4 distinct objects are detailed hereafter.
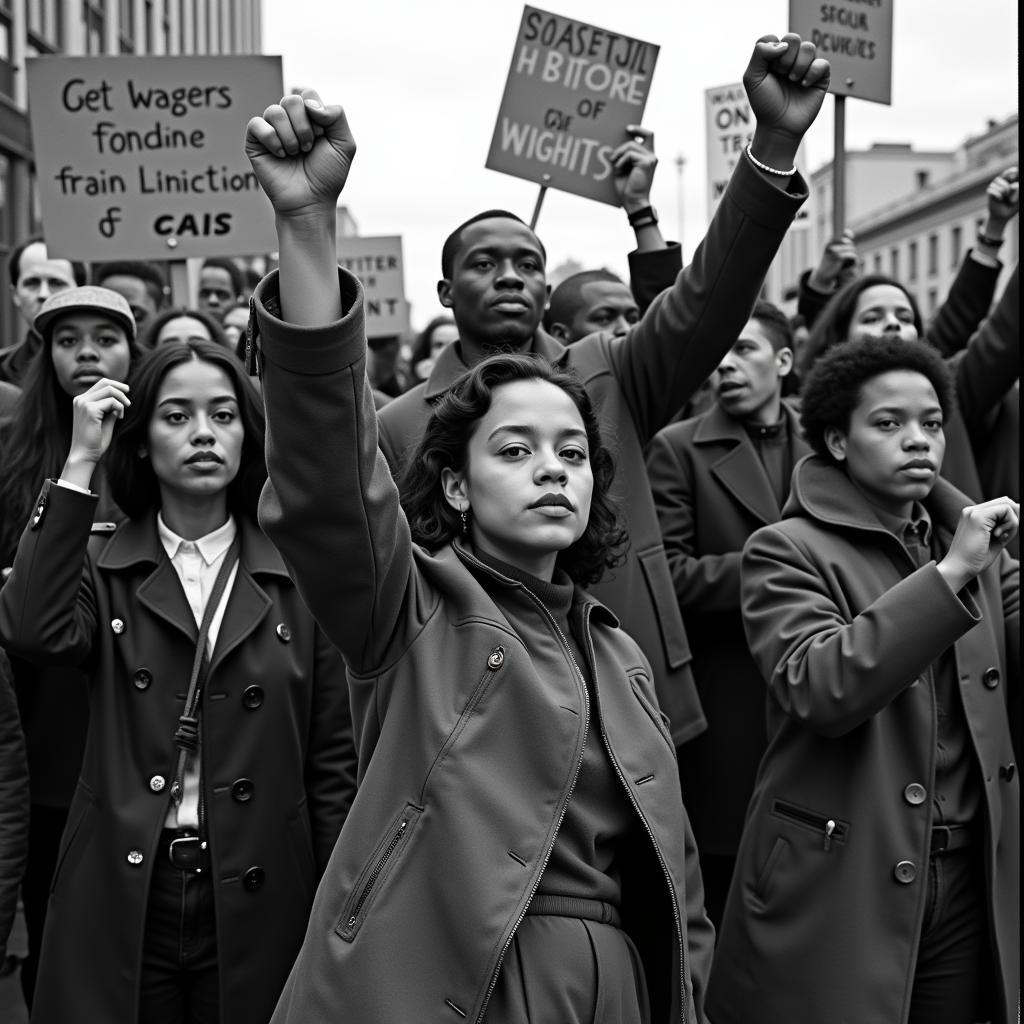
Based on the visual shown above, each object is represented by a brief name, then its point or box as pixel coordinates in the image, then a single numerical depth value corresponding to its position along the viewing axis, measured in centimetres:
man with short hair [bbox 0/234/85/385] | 536
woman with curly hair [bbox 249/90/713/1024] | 211
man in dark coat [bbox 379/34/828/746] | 300
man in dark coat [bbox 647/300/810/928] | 414
